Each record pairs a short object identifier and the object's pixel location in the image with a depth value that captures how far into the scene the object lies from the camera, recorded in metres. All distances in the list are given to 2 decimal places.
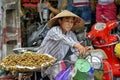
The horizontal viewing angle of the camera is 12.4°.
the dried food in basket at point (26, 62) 6.28
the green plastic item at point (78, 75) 6.09
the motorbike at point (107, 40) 8.05
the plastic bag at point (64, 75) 6.28
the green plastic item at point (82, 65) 6.11
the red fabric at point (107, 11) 9.16
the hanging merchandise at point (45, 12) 9.77
